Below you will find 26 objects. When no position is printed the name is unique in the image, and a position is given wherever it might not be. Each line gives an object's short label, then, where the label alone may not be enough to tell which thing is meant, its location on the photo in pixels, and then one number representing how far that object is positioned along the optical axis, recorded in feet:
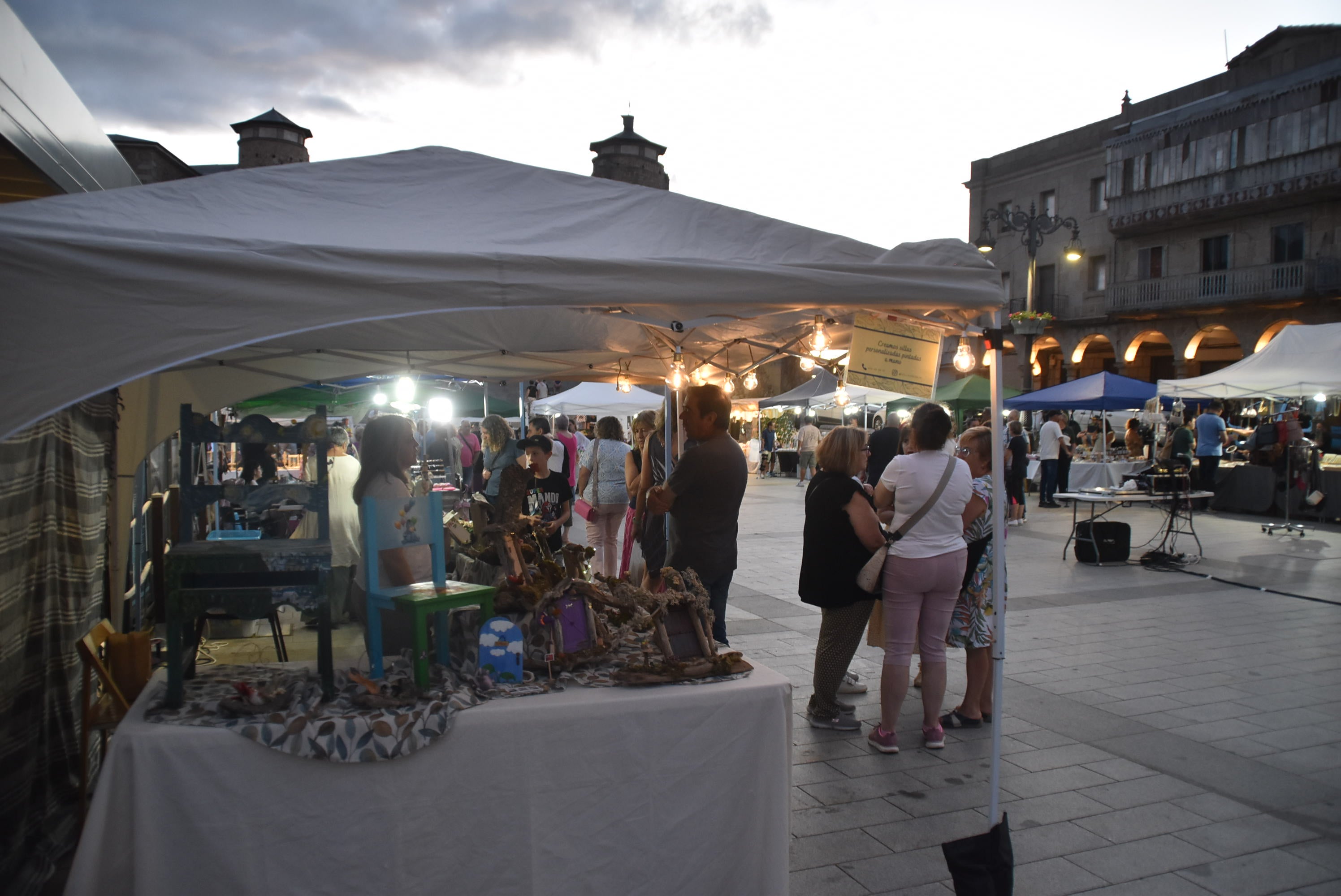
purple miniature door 10.61
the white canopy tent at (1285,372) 43.93
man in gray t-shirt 15.07
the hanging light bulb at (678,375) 18.49
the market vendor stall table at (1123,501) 33.35
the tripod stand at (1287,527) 42.32
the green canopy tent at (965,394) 63.52
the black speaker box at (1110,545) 34.81
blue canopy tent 54.54
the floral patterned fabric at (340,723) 8.55
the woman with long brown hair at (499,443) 25.82
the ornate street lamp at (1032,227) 59.52
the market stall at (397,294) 7.66
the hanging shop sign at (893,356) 11.44
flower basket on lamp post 57.11
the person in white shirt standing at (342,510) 21.75
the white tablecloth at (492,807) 8.34
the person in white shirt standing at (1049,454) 56.65
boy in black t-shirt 23.76
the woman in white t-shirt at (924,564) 14.19
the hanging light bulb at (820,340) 14.42
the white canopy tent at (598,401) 52.39
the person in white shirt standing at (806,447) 69.00
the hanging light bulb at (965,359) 12.62
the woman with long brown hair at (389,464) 12.91
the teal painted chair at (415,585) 9.64
